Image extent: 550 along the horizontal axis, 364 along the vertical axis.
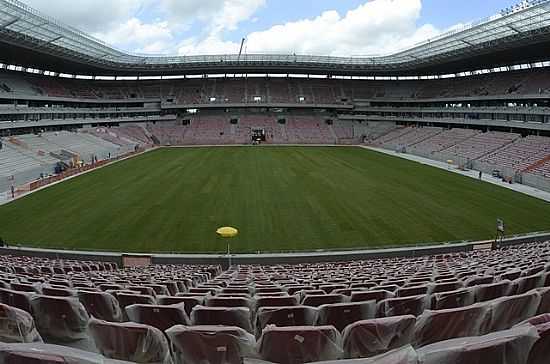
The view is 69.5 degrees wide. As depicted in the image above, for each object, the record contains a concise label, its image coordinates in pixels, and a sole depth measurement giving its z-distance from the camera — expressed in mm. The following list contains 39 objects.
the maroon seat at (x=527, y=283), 5409
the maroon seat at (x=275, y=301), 5453
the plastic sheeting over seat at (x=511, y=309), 3654
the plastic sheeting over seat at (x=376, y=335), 3463
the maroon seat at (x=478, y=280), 6543
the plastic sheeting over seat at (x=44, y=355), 2320
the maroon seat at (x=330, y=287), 7465
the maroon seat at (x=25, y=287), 6129
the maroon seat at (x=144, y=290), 6844
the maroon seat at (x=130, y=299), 5758
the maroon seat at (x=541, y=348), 2674
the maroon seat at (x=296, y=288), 7340
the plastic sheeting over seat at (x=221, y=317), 4488
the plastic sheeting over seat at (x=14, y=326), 3842
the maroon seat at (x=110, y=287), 7483
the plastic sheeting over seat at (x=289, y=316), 4480
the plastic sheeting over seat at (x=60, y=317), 4840
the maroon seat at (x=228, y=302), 5492
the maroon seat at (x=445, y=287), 6193
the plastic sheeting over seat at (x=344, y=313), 4470
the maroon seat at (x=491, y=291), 5078
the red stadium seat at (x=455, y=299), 4926
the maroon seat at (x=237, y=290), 7438
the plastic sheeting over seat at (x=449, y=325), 3488
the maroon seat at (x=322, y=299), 5661
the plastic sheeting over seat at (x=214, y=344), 3201
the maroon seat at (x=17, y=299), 4992
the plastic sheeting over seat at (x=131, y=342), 3359
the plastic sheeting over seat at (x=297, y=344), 3160
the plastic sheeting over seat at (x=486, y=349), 2426
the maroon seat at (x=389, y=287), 6660
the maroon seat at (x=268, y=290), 7431
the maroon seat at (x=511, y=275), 6825
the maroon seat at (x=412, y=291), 6065
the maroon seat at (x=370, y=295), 5708
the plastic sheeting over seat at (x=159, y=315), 4445
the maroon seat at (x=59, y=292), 5863
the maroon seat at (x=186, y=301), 5613
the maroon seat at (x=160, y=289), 7595
